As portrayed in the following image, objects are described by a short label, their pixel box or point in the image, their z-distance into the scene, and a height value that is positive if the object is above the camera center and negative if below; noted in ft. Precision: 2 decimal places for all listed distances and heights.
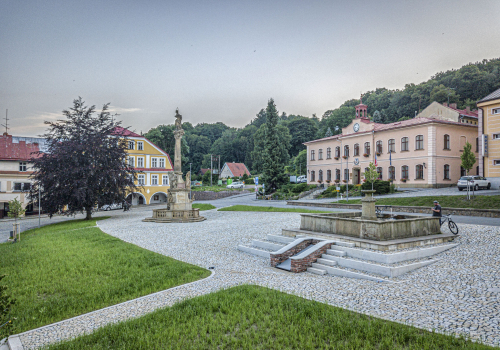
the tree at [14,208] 108.03 -10.67
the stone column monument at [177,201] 76.23 -5.99
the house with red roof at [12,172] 132.57 +2.17
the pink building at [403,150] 115.24 +9.59
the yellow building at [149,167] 157.79 +4.63
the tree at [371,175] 105.70 -0.09
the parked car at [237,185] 205.77 -5.99
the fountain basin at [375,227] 34.01 -5.93
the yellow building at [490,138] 95.66 +10.99
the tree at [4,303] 12.86 -5.10
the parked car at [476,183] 92.12 -2.60
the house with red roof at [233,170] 286.46 +5.13
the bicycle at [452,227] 41.07 -6.68
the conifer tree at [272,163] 151.53 +5.80
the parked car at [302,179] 183.34 -2.16
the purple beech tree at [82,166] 84.99 +2.97
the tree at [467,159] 91.86 +4.31
